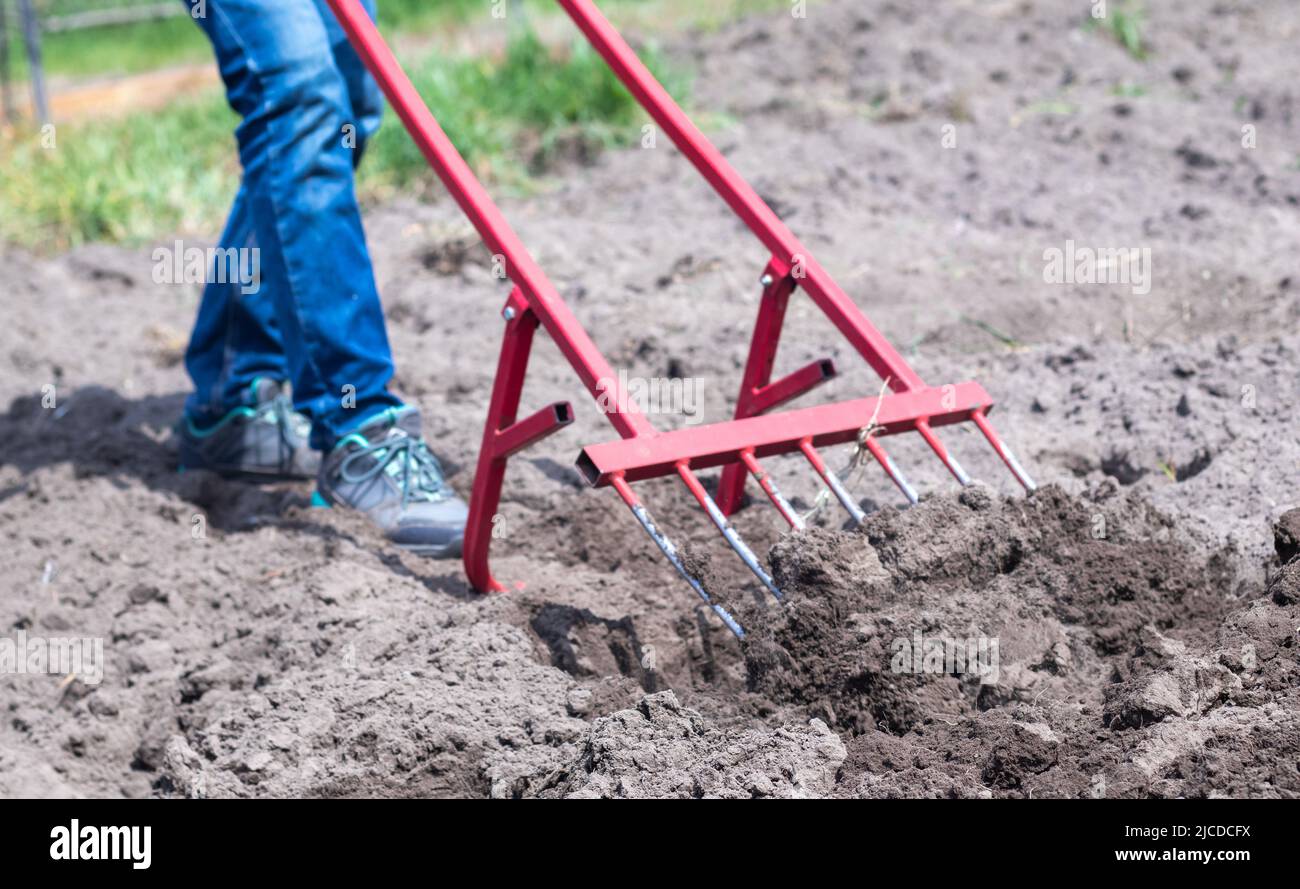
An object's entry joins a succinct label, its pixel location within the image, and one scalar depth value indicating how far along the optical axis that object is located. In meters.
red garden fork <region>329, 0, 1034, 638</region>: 4.52
